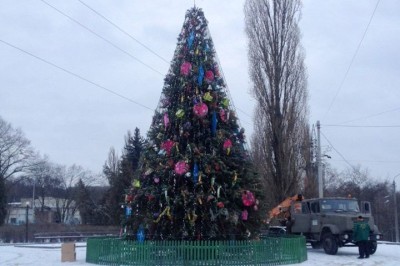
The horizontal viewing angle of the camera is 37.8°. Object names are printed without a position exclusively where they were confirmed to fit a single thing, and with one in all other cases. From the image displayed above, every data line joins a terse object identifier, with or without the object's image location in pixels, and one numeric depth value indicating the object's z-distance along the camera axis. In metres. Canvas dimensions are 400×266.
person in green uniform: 22.38
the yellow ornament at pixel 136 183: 20.72
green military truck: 23.78
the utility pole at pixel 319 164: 35.41
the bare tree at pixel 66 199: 92.19
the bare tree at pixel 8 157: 64.50
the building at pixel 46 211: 88.94
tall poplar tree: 35.19
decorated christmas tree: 19.77
